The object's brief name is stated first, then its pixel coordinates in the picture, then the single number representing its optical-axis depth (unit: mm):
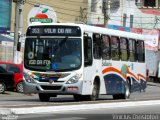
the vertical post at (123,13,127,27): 74550
